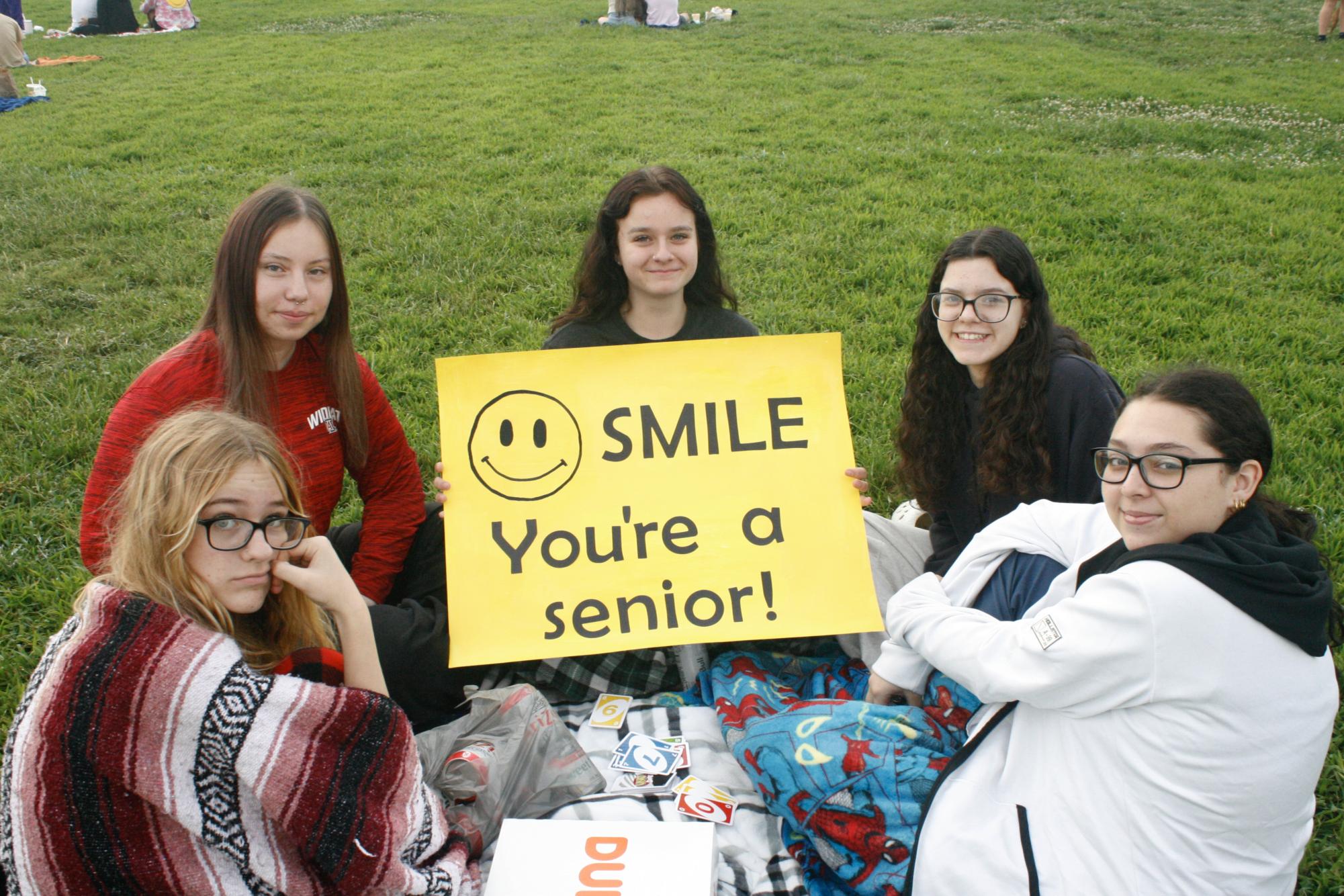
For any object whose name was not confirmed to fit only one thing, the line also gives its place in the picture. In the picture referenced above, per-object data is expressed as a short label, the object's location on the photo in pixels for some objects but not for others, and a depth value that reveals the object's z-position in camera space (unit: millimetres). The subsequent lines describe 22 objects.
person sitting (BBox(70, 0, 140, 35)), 18703
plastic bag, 2652
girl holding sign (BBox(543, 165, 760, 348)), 3514
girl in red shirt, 2951
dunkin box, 2254
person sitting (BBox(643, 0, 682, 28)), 16984
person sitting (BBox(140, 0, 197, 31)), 18781
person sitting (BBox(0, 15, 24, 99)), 12484
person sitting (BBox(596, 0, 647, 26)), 16844
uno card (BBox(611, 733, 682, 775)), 2945
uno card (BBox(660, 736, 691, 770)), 2951
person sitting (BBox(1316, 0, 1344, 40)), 15148
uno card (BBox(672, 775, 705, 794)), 2852
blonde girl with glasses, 1811
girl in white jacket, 2021
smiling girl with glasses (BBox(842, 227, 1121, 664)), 3191
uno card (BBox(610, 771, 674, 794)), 2887
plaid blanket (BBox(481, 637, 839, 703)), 3340
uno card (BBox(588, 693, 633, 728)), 3182
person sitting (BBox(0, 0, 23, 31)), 16609
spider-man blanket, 2496
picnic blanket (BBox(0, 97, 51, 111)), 12055
